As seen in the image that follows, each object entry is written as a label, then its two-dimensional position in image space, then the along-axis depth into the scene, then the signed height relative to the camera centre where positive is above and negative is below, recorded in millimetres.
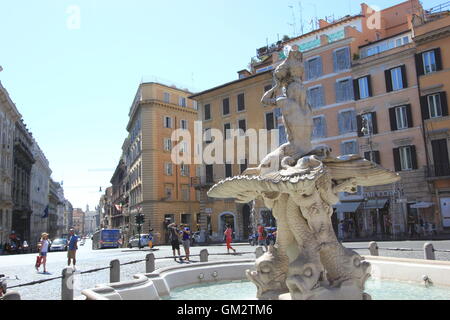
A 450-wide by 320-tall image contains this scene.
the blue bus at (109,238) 42825 -1257
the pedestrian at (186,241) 17047 -745
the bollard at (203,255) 12570 -1015
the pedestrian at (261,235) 20922 -773
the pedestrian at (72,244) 16344 -643
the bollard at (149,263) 10273 -962
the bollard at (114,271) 8711 -950
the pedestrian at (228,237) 20381 -785
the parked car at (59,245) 40625 -1626
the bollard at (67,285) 7059 -972
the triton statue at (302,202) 5820 +259
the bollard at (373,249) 11109 -918
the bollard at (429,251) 9984 -935
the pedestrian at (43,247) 16719 -720
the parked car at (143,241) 33531 -1323
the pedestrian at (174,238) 18328 -634
